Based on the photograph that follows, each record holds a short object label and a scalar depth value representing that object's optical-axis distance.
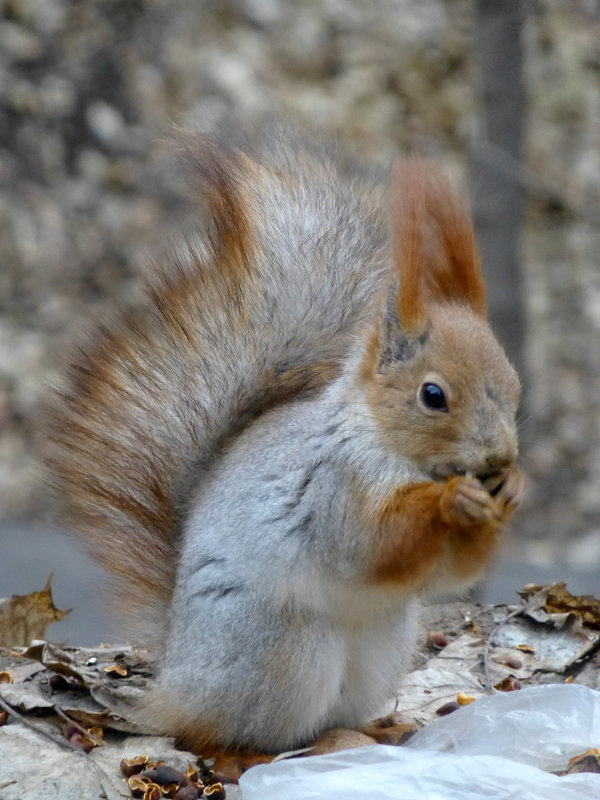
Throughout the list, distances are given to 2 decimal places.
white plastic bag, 3.76
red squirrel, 3.79
